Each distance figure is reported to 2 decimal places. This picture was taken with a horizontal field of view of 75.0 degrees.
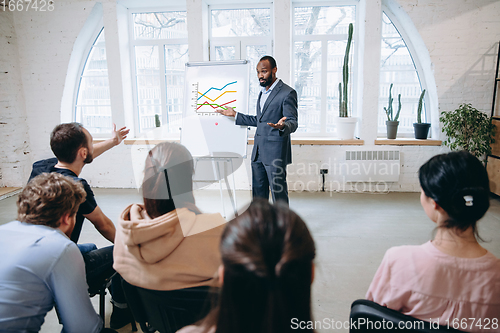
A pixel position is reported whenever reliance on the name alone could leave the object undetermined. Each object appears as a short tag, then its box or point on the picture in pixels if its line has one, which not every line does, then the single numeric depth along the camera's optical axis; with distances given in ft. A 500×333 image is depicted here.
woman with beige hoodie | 3.22
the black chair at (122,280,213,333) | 3.16
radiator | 13.55
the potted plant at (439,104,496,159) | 11.94
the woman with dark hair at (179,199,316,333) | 1.57
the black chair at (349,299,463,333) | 2.43
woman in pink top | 2.80
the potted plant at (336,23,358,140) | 13.15
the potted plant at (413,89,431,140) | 13.52
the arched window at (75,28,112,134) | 15.31
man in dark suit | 9.10
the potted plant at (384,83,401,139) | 13.64
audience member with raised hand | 4.91
